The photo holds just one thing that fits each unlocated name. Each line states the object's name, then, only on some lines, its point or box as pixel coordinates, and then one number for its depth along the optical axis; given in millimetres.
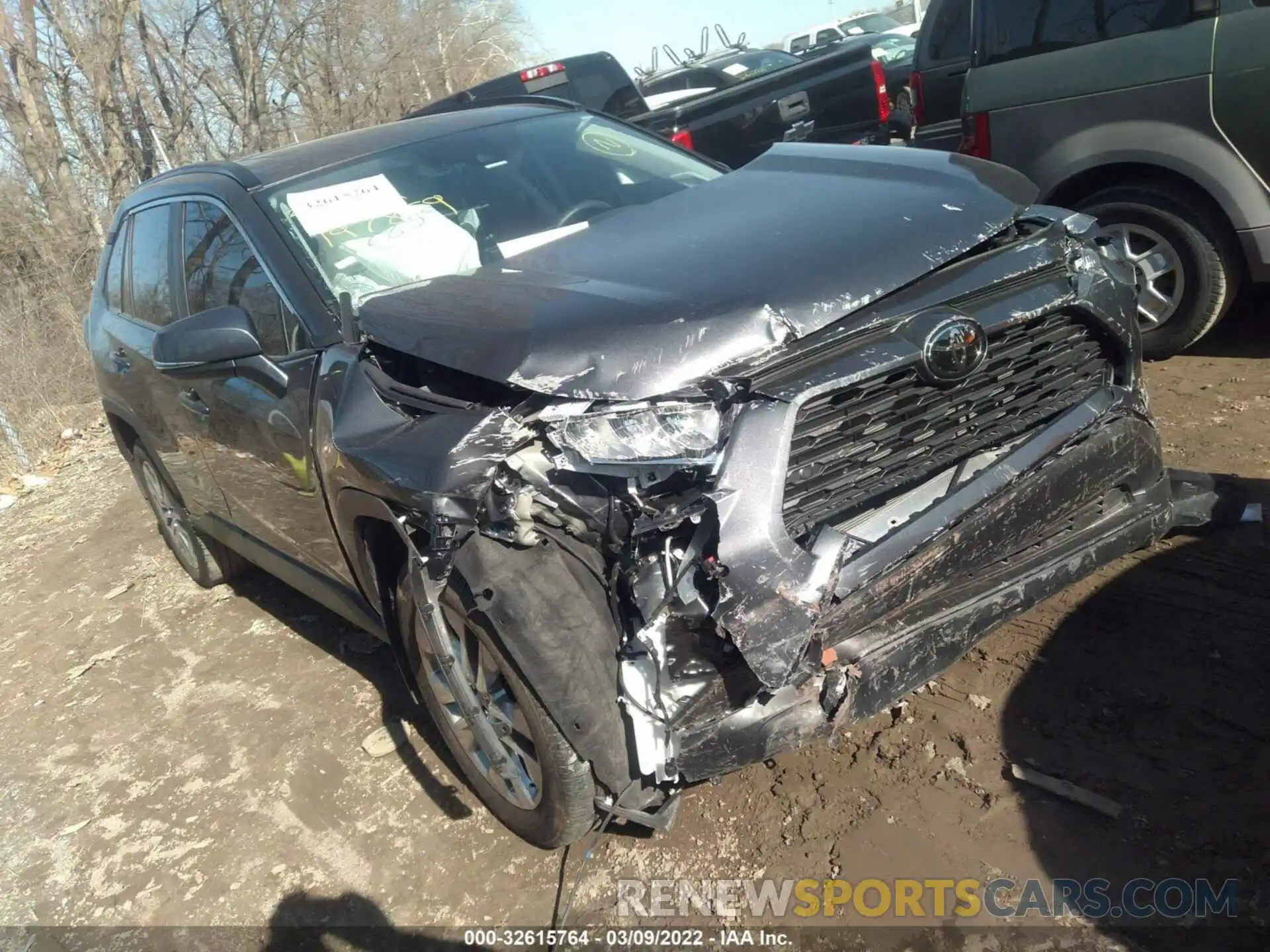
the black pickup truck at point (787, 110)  7535
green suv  4094
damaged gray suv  2104
